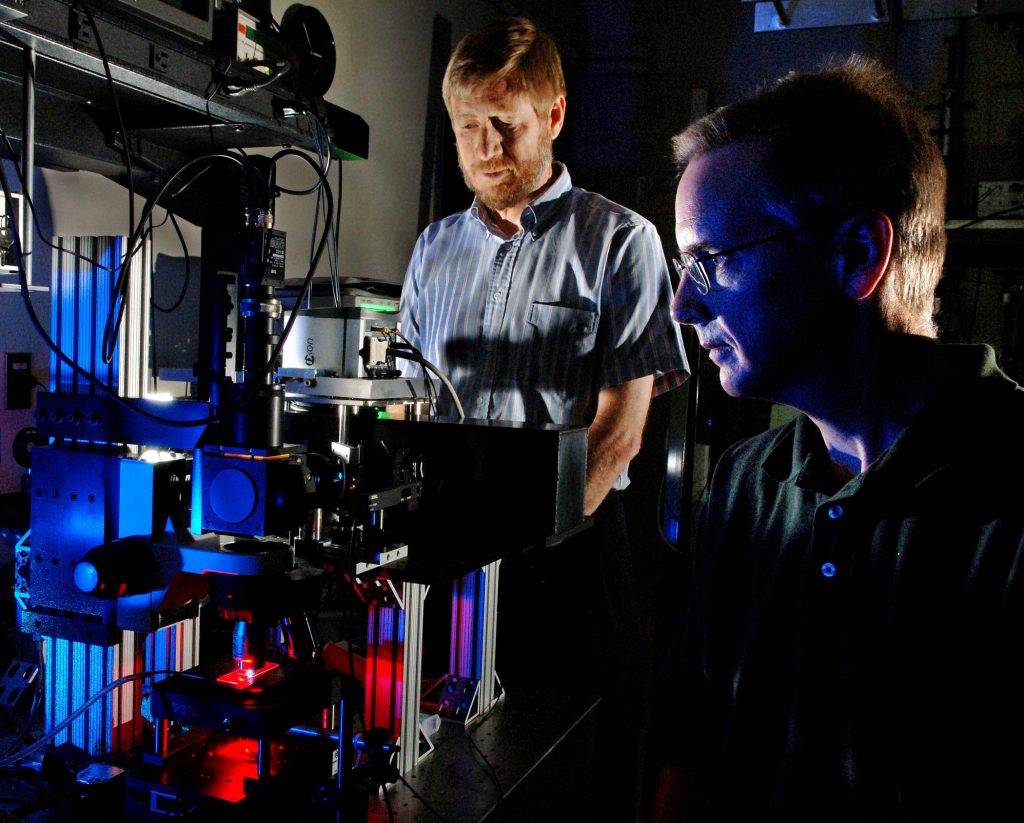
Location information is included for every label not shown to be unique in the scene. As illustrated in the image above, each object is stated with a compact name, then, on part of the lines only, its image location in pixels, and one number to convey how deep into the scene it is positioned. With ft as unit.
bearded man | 6.35
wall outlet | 5.97
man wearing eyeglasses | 2.63
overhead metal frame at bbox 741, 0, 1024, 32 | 11.25
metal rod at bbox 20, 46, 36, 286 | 3.99
